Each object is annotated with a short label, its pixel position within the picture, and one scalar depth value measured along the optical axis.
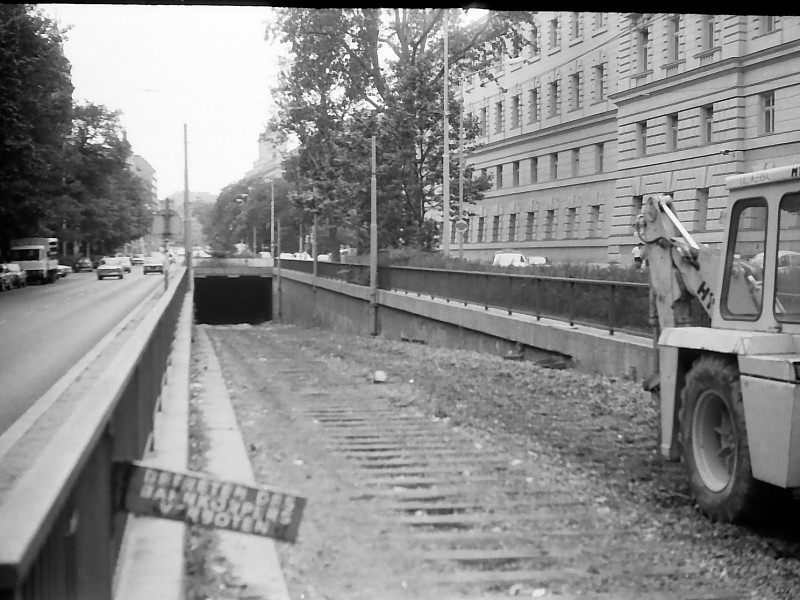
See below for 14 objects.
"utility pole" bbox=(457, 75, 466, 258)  42.42
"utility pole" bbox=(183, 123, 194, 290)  54.77
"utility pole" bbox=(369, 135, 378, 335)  38.41
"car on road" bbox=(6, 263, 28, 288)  62.06
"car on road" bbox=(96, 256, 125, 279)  74.56
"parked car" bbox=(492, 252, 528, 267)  38.83
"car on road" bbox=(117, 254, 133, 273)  81.03
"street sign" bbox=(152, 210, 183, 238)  39.91
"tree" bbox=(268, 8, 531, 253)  43.16
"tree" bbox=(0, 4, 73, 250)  20.97
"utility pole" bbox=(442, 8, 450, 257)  40.53
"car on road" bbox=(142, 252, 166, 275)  86.56
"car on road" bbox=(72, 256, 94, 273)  91.19
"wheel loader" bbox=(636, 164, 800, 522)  6.82
